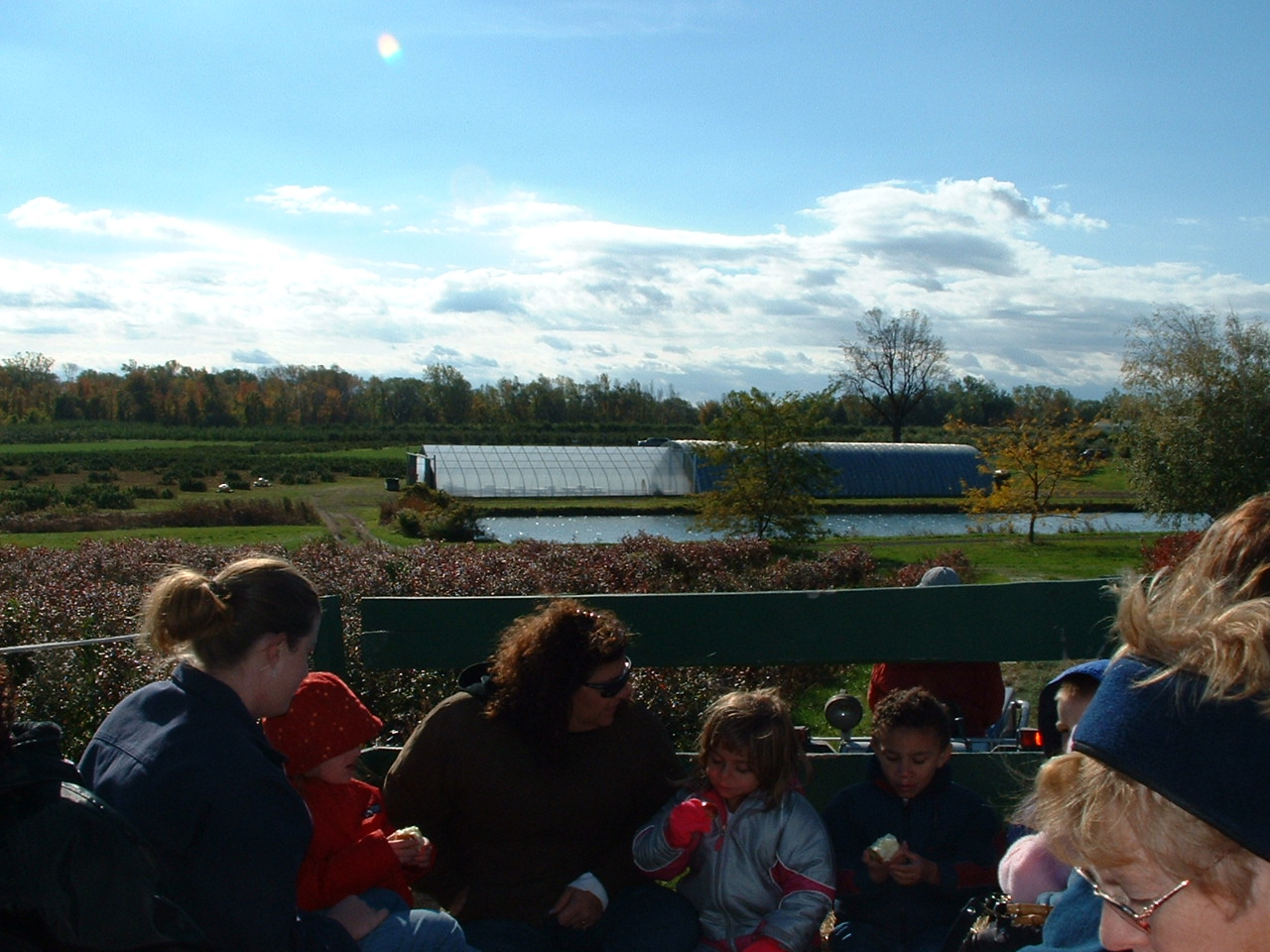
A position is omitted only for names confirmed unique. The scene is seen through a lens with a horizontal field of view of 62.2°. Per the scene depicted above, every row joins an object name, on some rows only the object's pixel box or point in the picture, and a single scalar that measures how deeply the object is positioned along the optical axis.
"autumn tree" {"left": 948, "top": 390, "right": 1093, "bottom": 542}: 26.92
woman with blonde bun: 2.19
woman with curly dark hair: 3.23
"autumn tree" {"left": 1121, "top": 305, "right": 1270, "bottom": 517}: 29.09
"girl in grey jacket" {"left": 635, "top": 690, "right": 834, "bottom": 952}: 3.16
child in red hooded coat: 2.86
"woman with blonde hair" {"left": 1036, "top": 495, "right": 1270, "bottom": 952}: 1.12
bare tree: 67.69
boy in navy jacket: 3.23
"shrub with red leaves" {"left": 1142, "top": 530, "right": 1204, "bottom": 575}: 11.19
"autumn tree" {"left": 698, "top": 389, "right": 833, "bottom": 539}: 20.70
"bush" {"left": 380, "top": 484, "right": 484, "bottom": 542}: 22.14
